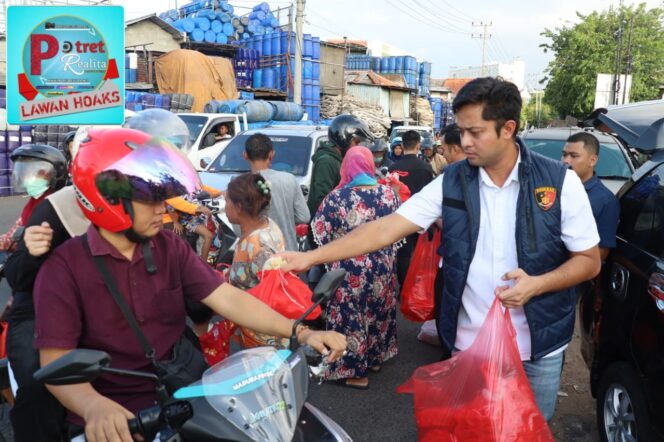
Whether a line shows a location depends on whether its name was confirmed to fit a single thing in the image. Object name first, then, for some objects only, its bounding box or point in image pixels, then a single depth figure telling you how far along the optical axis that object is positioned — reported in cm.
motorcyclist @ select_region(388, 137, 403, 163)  1313
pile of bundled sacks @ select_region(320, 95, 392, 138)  2970
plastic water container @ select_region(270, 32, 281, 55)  2734
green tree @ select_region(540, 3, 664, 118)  3481
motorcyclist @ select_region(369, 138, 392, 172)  692
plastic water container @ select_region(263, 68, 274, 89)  2752
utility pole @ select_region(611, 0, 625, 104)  2368
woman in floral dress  440
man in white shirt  241
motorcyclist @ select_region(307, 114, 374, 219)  610
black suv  278
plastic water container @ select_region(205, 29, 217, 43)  2925
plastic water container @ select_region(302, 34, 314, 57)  2647
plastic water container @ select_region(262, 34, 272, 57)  2784
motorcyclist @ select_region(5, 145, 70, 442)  220
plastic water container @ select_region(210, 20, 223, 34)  2952
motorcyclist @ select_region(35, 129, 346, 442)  186
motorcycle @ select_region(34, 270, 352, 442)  143
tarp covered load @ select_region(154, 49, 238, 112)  2267
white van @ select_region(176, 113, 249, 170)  1108
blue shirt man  361
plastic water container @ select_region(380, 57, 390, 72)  3806
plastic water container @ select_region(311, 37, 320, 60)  2680
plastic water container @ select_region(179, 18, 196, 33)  2895
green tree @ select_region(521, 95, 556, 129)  8019
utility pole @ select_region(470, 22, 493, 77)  6294
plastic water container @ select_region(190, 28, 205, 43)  2900
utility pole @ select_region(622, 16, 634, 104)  2977
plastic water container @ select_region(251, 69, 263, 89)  2786
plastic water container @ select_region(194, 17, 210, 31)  2906
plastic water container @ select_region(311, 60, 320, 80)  2696
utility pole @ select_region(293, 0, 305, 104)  2092
